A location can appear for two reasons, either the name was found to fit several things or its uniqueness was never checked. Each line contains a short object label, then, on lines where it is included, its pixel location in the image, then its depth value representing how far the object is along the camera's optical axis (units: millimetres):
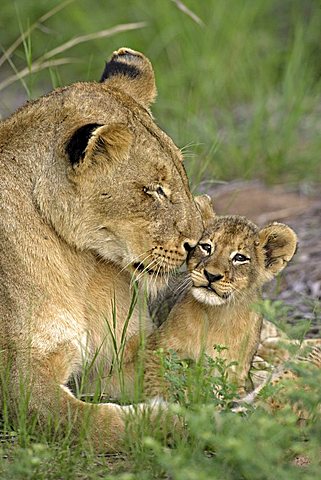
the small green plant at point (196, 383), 8680
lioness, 9312
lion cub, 9922
